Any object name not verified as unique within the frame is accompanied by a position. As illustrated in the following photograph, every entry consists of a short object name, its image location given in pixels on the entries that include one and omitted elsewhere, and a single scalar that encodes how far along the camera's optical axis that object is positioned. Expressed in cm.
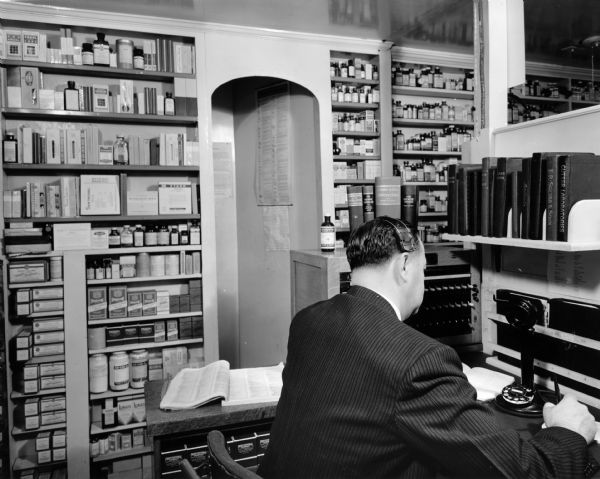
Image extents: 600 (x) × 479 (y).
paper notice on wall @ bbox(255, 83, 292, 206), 447
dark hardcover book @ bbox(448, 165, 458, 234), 220
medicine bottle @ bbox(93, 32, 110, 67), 360
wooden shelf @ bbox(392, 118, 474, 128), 469
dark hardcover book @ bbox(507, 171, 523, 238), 185
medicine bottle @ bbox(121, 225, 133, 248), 370
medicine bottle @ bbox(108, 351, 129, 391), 361
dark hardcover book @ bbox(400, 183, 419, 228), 215
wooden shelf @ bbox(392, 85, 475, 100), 471
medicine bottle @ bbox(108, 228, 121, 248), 367
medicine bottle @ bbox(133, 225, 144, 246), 373
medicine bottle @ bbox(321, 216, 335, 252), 227
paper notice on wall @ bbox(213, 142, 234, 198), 483
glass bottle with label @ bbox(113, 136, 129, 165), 366
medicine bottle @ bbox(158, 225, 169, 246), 380
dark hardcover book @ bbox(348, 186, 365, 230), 217
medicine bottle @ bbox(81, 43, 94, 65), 358
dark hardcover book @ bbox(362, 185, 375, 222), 217
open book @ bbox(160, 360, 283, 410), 165
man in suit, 98
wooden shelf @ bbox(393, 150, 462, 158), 471
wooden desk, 153
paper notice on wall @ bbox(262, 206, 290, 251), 450
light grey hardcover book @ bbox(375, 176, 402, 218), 212
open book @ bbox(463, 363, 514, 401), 171
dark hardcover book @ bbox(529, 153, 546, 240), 172
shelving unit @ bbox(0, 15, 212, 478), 339
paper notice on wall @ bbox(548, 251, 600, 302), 176
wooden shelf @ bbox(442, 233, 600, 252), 160
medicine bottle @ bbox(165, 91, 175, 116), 380
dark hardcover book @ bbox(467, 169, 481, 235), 207
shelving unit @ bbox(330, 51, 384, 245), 438
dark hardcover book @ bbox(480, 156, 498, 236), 200
